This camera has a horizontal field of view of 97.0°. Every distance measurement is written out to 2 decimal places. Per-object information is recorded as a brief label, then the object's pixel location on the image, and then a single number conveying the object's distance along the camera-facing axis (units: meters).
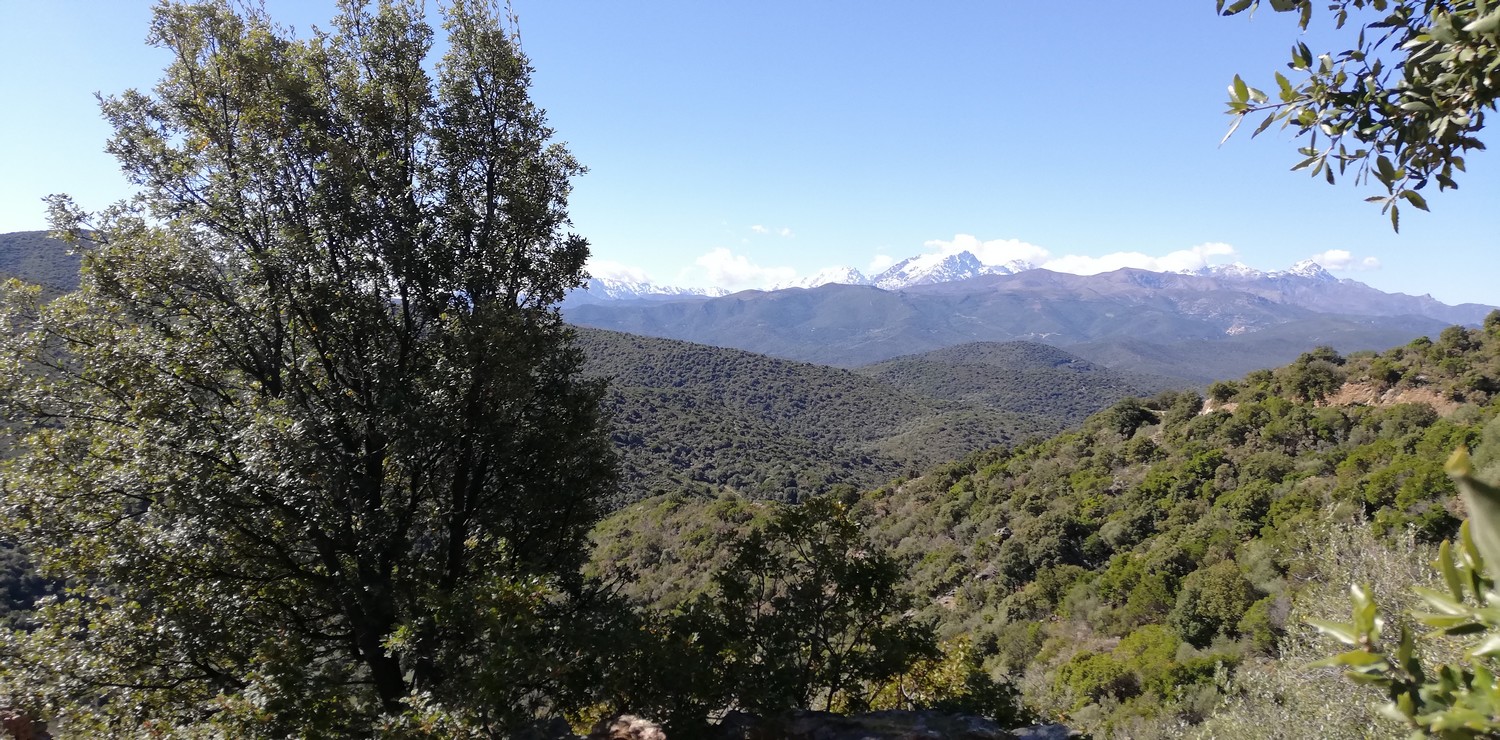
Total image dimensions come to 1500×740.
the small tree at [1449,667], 1.43
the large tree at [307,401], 6.82
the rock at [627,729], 7.24
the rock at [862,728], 7.18
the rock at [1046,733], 7.40
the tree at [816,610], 7.91
